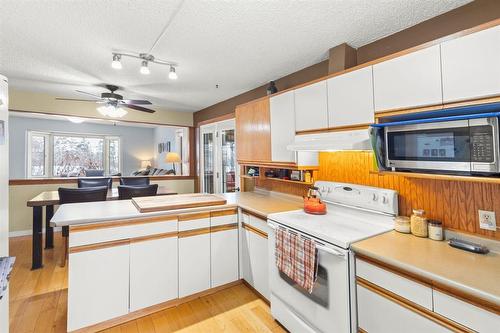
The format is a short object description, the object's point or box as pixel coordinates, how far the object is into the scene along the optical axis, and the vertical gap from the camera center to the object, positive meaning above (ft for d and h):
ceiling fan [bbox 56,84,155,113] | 10.60 +3.34
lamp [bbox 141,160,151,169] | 28.94 +1.09
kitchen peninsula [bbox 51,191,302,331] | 5.87 -2.37
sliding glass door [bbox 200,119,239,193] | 13.98 +0.84
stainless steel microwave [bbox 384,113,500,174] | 3.60 +0.37
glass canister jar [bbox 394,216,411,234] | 5.32 -1.32
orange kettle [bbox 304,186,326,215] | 6.82 -1.07
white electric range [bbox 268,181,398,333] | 4.64 -1.69
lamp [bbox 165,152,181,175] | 20.02 +1.22
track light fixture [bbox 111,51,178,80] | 7.63 +3.93
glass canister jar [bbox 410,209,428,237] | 5.08 -1.24
